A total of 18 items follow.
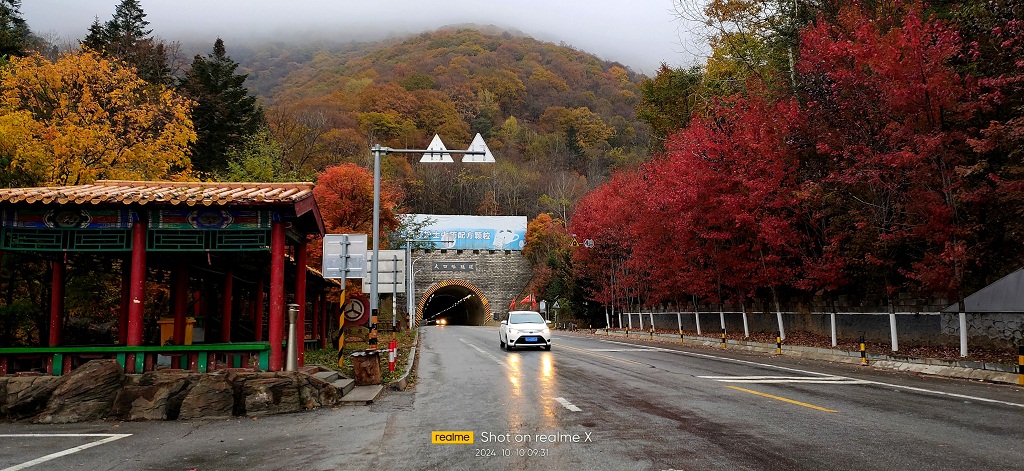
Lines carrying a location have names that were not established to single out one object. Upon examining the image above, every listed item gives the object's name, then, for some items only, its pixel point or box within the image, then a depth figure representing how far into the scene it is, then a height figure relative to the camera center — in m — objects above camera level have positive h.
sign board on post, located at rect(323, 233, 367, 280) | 16.38 +1.22
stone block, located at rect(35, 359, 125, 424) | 10.96 -1.26
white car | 26.22 -0.90
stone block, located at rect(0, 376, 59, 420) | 11.08 -1.29
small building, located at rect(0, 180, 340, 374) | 11.94 +1.47
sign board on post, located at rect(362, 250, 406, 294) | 19.03 +1.05
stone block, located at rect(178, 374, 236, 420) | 11.18 -1.39
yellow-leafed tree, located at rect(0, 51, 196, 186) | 19.25 +5.84
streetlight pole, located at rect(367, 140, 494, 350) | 17.31 +2.37
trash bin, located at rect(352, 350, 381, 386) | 14.87 -1.21
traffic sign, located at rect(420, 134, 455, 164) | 18.31 +4.16
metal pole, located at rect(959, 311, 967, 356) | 17.62 -0.73
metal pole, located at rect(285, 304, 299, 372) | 12.58 -0.71
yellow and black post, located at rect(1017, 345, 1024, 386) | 14.55 -1.32
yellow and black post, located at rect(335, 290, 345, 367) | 15.94 -0.39
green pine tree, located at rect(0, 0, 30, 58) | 31.28 +14.86
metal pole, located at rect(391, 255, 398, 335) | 19.02 +1.00
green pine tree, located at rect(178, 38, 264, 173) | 44.81 +13.82
